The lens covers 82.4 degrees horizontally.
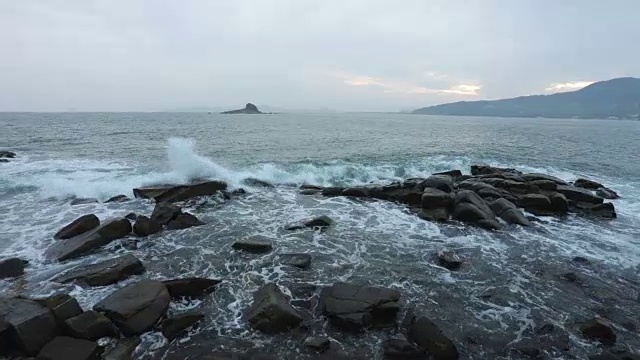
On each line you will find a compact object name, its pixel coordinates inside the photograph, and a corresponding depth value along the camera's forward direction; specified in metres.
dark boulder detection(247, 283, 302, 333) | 7.50
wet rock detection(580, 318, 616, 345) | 7.39
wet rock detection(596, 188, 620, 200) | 19.92
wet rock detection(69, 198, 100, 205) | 16.45
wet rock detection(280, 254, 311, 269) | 10.46
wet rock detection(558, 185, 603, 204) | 17.39
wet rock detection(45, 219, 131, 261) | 10.70
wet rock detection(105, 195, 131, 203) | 17.03
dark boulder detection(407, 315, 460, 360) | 6.79
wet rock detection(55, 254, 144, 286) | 9.05
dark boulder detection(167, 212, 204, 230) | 13.46
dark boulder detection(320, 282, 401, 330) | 7.64
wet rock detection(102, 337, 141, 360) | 6.47
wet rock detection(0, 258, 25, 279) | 9.42
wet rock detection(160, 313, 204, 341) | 7.25
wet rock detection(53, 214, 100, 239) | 12.01
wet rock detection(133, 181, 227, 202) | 17.20
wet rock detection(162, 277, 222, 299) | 8.62
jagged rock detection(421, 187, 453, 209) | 16.05
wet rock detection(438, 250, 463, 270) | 10.62
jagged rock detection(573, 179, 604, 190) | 21.55
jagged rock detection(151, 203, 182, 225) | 13.77
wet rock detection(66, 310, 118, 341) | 6.84
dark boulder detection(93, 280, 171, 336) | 7.27
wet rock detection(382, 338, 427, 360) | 6.73
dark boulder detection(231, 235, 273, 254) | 11.45
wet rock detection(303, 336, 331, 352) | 6.89
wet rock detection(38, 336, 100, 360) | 6.28
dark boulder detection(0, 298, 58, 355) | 6.45
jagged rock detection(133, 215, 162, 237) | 12.52
